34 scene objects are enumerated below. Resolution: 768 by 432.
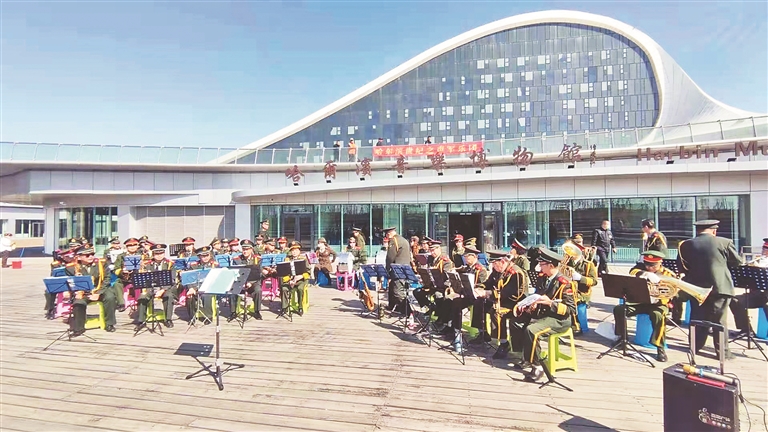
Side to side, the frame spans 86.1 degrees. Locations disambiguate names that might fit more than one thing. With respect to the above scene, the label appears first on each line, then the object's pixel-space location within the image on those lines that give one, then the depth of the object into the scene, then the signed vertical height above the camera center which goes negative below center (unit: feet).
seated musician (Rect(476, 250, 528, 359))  21.84 -4.18
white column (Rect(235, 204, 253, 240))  78.64 +0.97
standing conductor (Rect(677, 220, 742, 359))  21.63 -2.61
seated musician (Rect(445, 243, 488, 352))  23.75 -4.53
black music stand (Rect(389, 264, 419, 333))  27.37 -3.46
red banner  81.71 +15.48
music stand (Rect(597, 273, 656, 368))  21.12 -3.69
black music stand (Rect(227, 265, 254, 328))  22.04 -3.32
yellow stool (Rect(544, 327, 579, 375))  19.24 -6.45
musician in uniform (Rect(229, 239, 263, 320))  32.30 -5.29
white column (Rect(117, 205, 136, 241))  85.92 +1.03
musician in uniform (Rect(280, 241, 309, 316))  33.14 -5.16
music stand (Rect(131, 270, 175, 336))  28.46 -3.71
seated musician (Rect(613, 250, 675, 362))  21.45 -4.78
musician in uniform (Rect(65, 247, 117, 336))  28.09 -4.77
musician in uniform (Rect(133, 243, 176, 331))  29.58 -4.94
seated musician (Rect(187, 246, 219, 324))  31.65 -5.66
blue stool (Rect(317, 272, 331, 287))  51.06 -6.81
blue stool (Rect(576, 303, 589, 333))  27.63 -6.31
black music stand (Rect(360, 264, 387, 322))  31.94 -3.90
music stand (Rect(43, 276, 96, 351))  27.83 -3.94
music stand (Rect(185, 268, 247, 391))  19.83 -3.13
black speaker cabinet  10.76 -5.07
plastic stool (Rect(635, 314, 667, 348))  24.07 -6.37
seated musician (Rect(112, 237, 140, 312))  32.09 -4.20
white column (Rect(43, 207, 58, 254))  96.63 -0.58
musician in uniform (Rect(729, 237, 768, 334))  24.18 -4.90
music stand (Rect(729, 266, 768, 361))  23.02 -3.36
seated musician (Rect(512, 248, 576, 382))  19.16 -4.49
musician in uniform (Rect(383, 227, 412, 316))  31.37 -2.79
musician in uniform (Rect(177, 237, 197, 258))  41.57 -2.43
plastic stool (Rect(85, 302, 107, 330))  29.40 -6.88
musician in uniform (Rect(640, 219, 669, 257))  28.76 -1.15
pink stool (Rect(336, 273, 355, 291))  47.75 -6.57
